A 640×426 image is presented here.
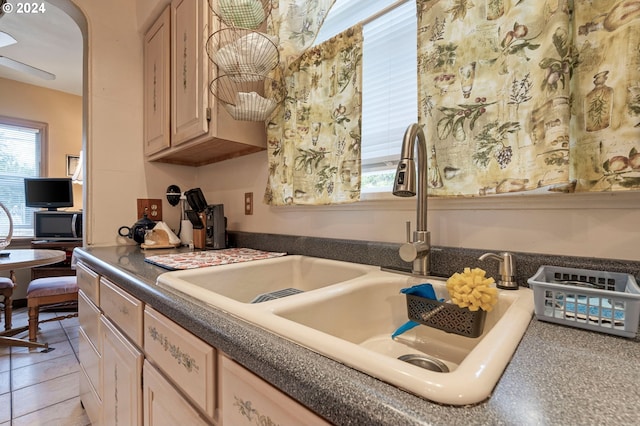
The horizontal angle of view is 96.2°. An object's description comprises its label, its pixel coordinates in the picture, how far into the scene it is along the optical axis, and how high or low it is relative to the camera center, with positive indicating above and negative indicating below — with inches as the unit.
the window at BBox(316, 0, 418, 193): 39.8 +18.9
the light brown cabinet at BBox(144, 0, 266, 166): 50.0 +21.0
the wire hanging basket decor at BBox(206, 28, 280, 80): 44.3 +25.1
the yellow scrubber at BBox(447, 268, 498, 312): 22.2 -6.4
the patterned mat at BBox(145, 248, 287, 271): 39.1 -7.4
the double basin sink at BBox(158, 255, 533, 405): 12.5 -7.7
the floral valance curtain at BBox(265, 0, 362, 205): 41.3 +15.1
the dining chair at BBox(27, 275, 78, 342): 89.0 -26.7
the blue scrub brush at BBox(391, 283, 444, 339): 25.7 -7.4
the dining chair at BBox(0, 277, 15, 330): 94.7 -28.4
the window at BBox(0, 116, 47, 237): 131.6 +23.1
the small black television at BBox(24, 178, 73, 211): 126.2 +7.9
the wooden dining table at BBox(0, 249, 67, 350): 70.4 -13.1
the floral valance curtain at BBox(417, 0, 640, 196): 22.5 +10.8
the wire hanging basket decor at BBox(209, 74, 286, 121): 46.2 +20.6
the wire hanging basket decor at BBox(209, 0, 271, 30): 45.5 +32.3
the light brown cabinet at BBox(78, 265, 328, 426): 17.6 -14.6
